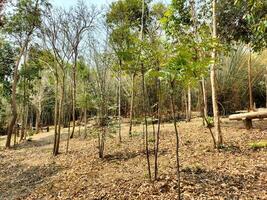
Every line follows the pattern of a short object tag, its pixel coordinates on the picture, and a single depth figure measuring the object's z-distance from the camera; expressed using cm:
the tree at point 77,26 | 630
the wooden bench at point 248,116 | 528
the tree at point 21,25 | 807
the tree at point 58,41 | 606
